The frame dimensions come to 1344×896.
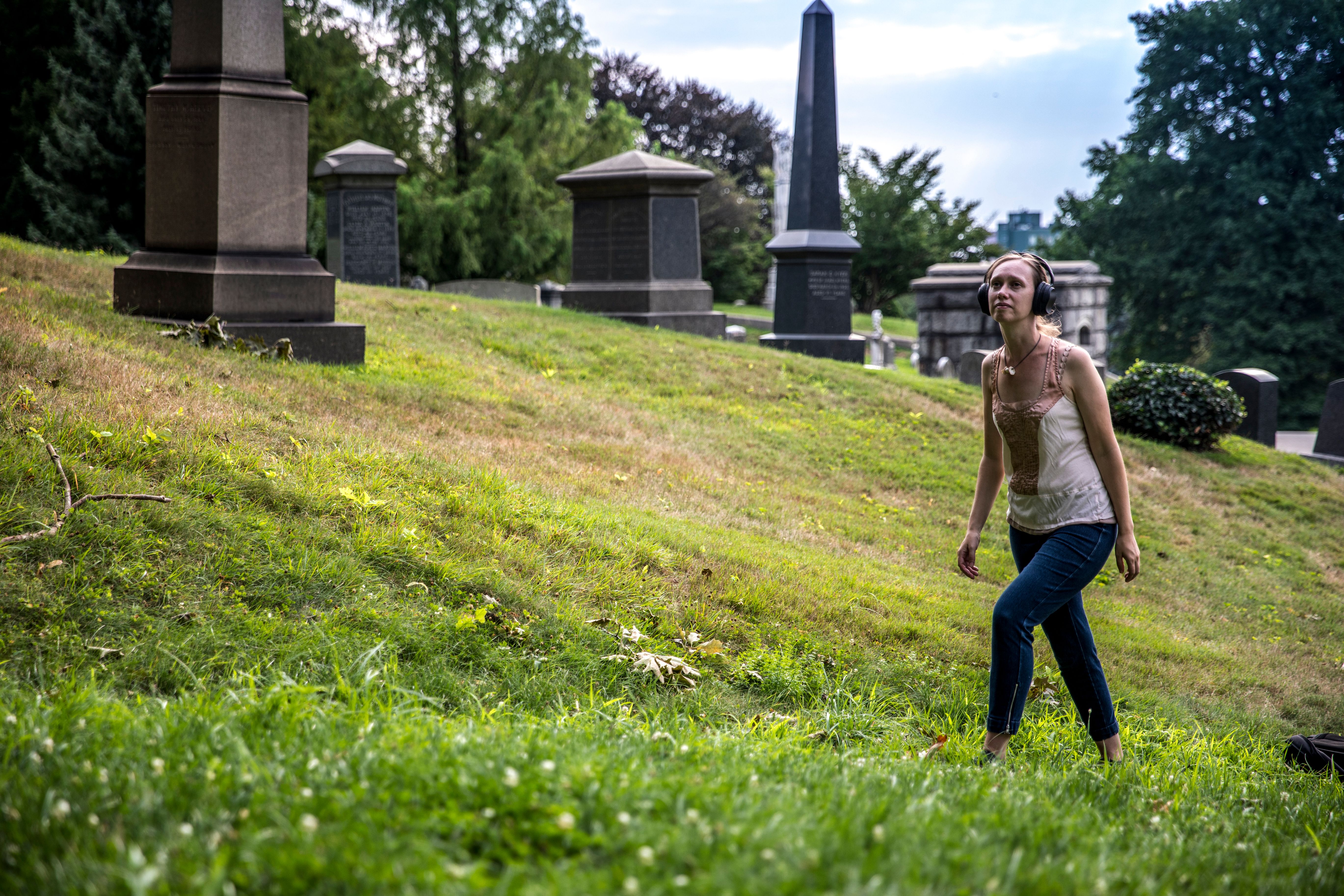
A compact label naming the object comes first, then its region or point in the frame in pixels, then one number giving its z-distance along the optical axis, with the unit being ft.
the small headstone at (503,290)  69.26
